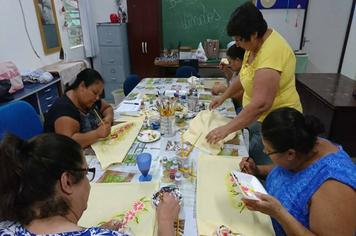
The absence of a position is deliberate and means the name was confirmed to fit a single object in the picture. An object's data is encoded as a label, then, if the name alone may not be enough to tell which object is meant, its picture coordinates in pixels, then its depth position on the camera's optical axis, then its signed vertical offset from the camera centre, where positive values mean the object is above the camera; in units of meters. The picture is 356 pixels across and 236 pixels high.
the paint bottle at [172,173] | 1.26 -0.70
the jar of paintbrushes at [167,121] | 1.67 -0.59
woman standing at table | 1.42 -0.22
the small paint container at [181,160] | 1.32 -0.67
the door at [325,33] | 4.27 -0.07
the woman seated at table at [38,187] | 0.65 -0.40
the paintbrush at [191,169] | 1.26 -0.71
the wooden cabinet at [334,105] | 2.45 -0.80
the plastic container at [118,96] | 3.85 -0.95
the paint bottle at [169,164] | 1.31 -0.68
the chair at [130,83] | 3.16 -0.63
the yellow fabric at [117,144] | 1.43 -0.69
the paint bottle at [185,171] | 1.28 -0.70
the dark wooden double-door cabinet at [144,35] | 4.36 -0.04
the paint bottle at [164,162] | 1.32 -0.67
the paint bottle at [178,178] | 1.23 -0.71
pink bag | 2.72 -0.42
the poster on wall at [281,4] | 4.27 +0.44
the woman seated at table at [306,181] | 0.81 -0.53
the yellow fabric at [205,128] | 1.53 -0.67
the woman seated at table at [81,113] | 1.55 -0.51
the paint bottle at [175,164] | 1.28 -0.67
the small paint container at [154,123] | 1.80 -0.64
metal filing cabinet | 4.41 -0.39
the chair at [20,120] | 1.55 -0.54
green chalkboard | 4.47 +0.21
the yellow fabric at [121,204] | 0.98 -0.73
